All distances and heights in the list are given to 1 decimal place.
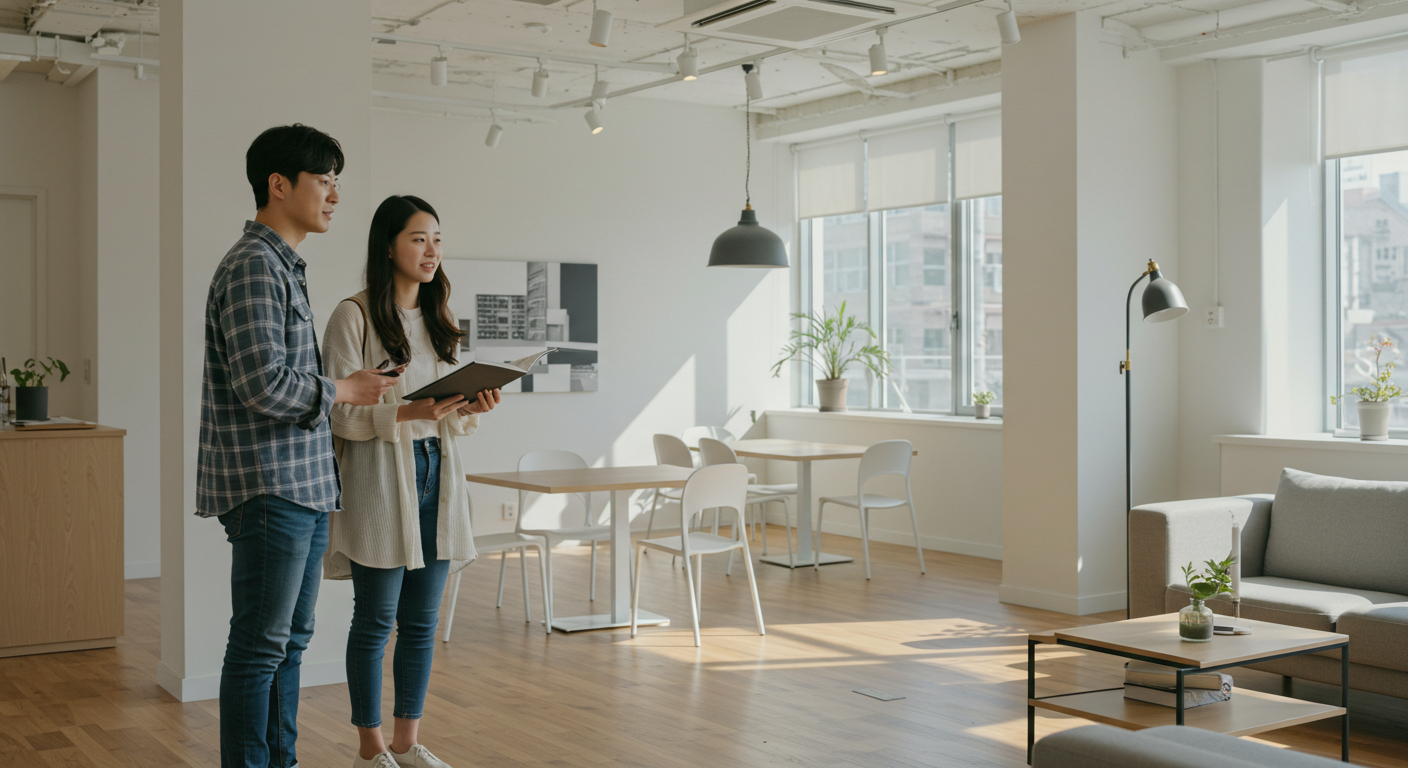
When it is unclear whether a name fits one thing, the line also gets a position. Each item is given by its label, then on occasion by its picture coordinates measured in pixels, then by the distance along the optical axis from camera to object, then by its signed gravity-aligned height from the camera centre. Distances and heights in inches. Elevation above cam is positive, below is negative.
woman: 114.6 -9.8
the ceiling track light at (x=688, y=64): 233.6 +59.0
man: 95.0 -3.7
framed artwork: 308.5 +15.6
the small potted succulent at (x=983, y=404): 306.2 -7.1
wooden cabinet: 199.0 -27.1
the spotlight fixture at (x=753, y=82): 241.6 +57.6
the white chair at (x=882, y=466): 277.4 -20.6
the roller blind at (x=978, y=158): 305.6 +54.6
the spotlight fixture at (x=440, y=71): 245.1 +60.9
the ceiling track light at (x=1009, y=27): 206.1 +58.5
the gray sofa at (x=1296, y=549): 168.1 -25.9
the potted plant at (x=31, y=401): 208.8 -4.3
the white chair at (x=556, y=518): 225.1 -29.1
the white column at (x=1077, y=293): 230.4 +15.6
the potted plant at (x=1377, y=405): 221.8 -5.5
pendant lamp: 270.1 +28.1
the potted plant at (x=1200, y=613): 137.8 -26.7
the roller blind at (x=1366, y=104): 227.8 +50.8
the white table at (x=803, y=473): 283.3 -22.9
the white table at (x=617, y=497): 214.4 -22.1
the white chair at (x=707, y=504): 204.5 -21.7
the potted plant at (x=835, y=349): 340.8 +7.5
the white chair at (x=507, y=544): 213.3 -29.5
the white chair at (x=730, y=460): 279.6 -19.6
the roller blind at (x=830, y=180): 346.0 +56.1
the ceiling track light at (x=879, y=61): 221.0 +56.5
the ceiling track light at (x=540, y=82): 258.7 +61.7
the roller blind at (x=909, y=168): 322.0 +55.6
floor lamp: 195.0 +11.8
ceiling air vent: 205.3 +61.0
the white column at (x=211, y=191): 167.8 +25.4
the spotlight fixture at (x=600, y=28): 205.9 +58.3
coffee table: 129.8 -30.3
